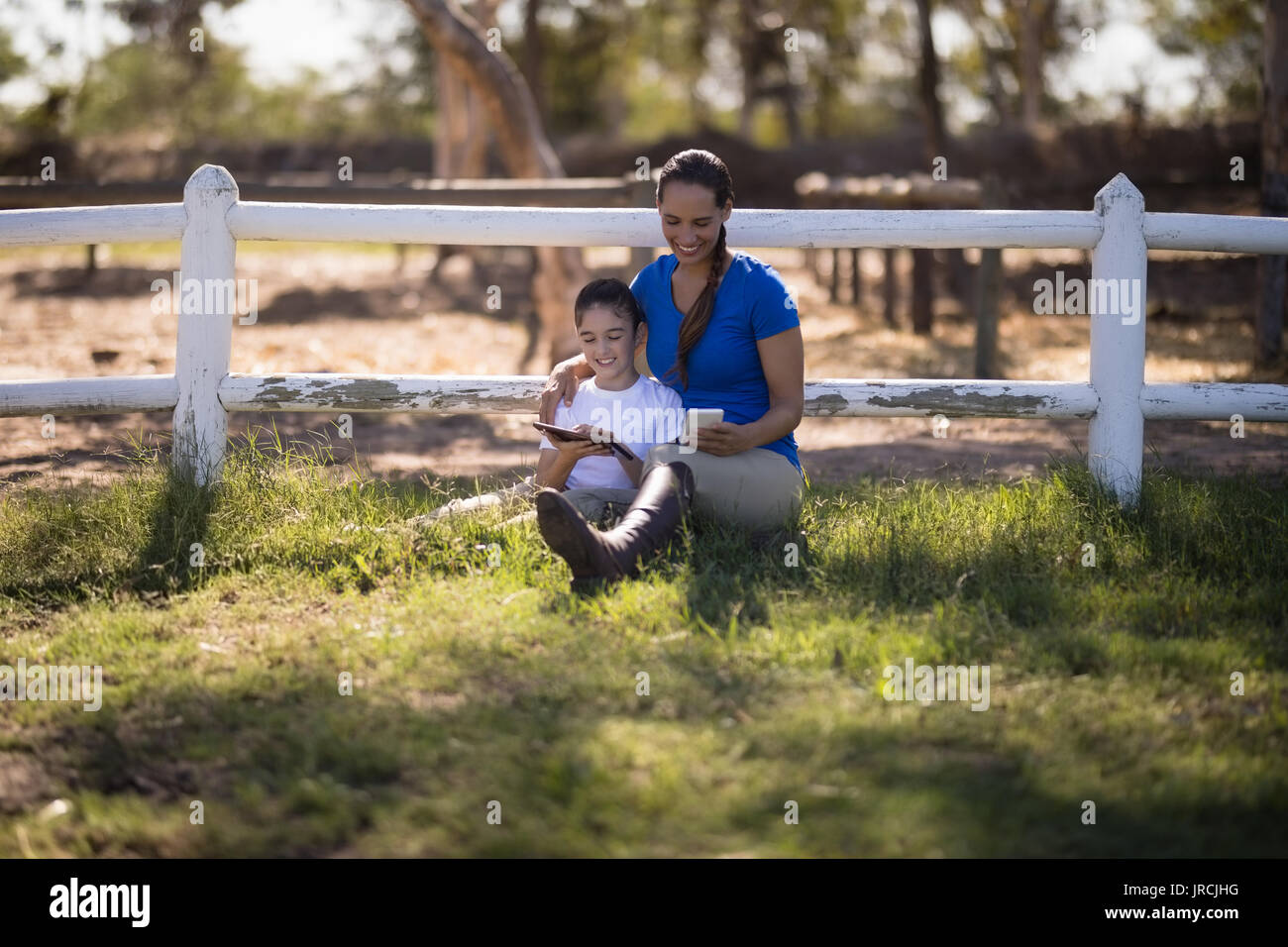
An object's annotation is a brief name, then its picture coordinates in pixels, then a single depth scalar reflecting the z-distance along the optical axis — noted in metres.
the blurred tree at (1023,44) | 32.69
